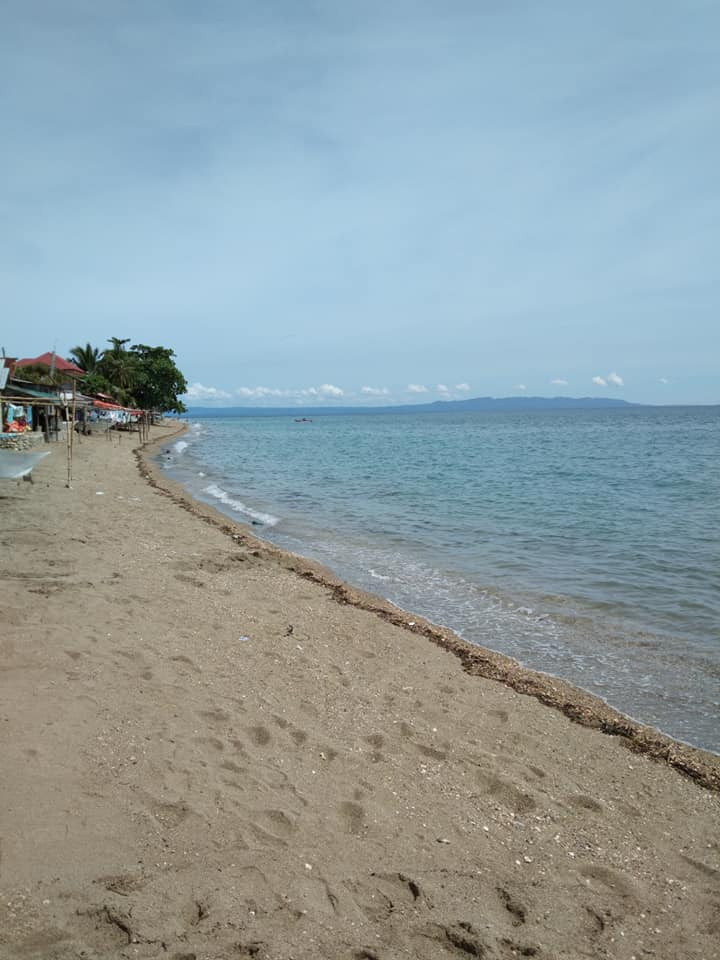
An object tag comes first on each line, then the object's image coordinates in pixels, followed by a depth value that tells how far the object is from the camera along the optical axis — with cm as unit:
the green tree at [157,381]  7119
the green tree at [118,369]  6462
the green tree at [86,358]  6297
